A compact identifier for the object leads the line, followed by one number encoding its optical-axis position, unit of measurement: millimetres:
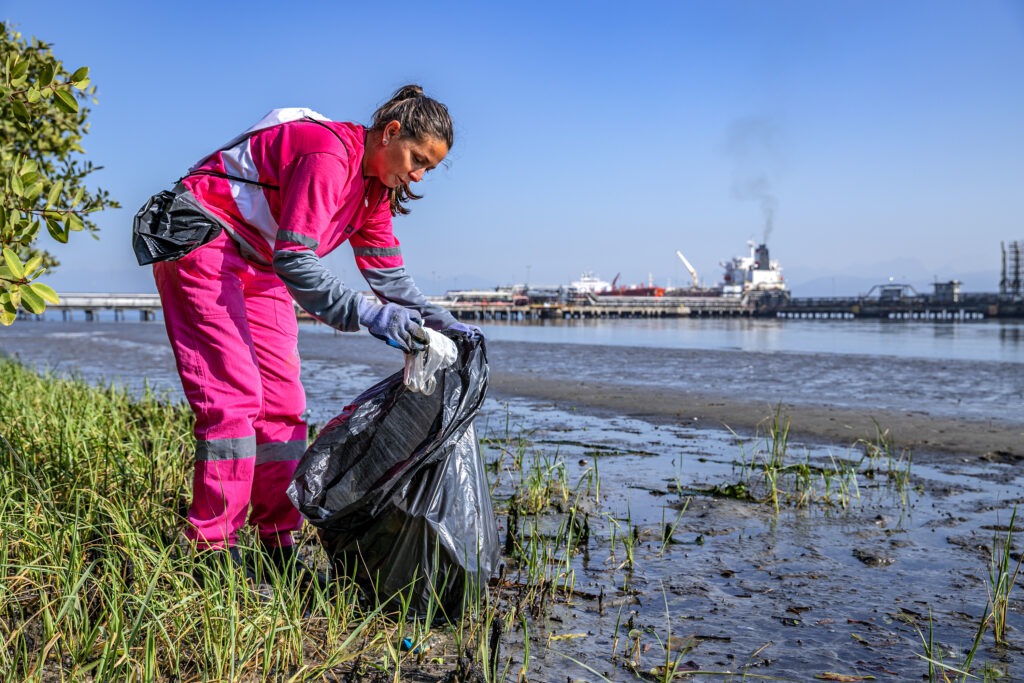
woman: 2232
